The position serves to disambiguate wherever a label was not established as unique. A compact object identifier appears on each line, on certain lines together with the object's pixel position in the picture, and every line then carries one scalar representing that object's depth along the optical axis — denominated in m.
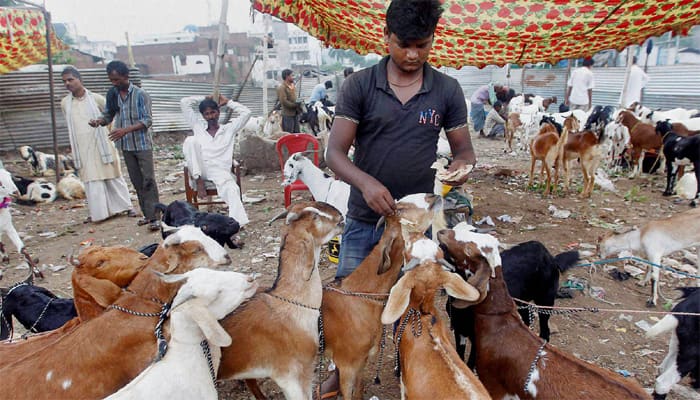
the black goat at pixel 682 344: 2.94
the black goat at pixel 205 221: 4.82
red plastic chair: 8.32
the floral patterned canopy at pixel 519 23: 4.39
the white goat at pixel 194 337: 2.03
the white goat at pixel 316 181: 6.06
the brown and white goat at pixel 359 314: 2.79
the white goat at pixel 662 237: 4.42
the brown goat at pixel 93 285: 2.55
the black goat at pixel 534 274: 3.67
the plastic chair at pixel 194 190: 7.26
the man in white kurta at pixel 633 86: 11.97
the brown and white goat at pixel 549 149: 8.54
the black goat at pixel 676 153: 7.53
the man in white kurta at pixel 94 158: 7.44
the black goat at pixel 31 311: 3.34
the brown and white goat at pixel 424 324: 2.02
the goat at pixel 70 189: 9.55
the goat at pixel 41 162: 11.27
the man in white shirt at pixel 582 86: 12.89
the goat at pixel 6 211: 5.70
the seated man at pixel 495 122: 16.03
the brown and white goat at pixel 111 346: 2.22
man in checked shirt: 6.58
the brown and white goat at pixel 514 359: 2.13
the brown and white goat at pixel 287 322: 2.61
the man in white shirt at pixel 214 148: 7.00
